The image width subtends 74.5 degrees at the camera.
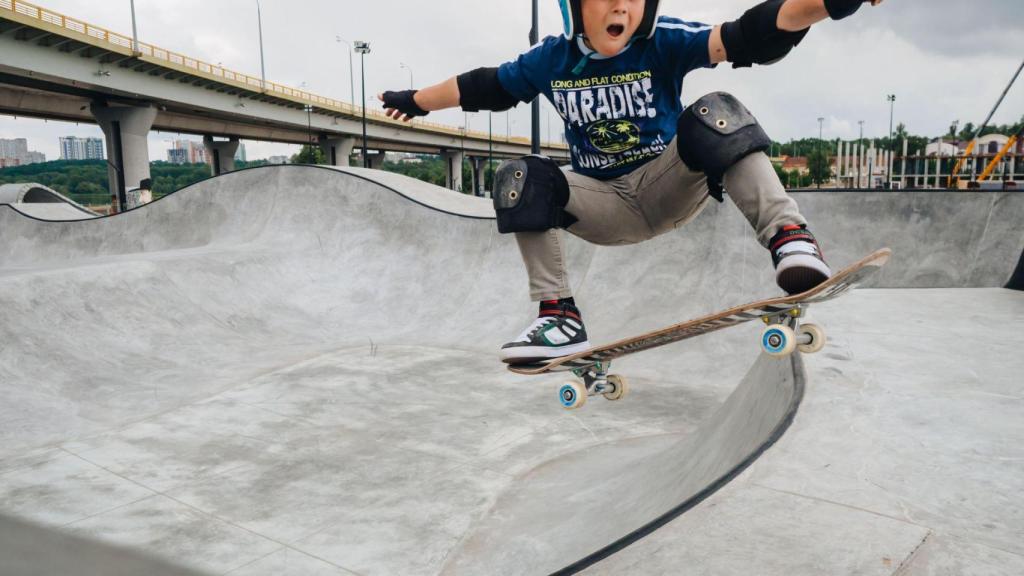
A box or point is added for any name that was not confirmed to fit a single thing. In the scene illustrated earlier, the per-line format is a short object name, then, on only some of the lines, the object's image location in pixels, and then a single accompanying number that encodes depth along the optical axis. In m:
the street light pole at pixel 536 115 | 18.81
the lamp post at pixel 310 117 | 51.22
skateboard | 2.88
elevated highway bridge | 30.04
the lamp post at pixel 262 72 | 46.24
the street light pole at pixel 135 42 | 34.34
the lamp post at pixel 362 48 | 39.53
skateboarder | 3.08
